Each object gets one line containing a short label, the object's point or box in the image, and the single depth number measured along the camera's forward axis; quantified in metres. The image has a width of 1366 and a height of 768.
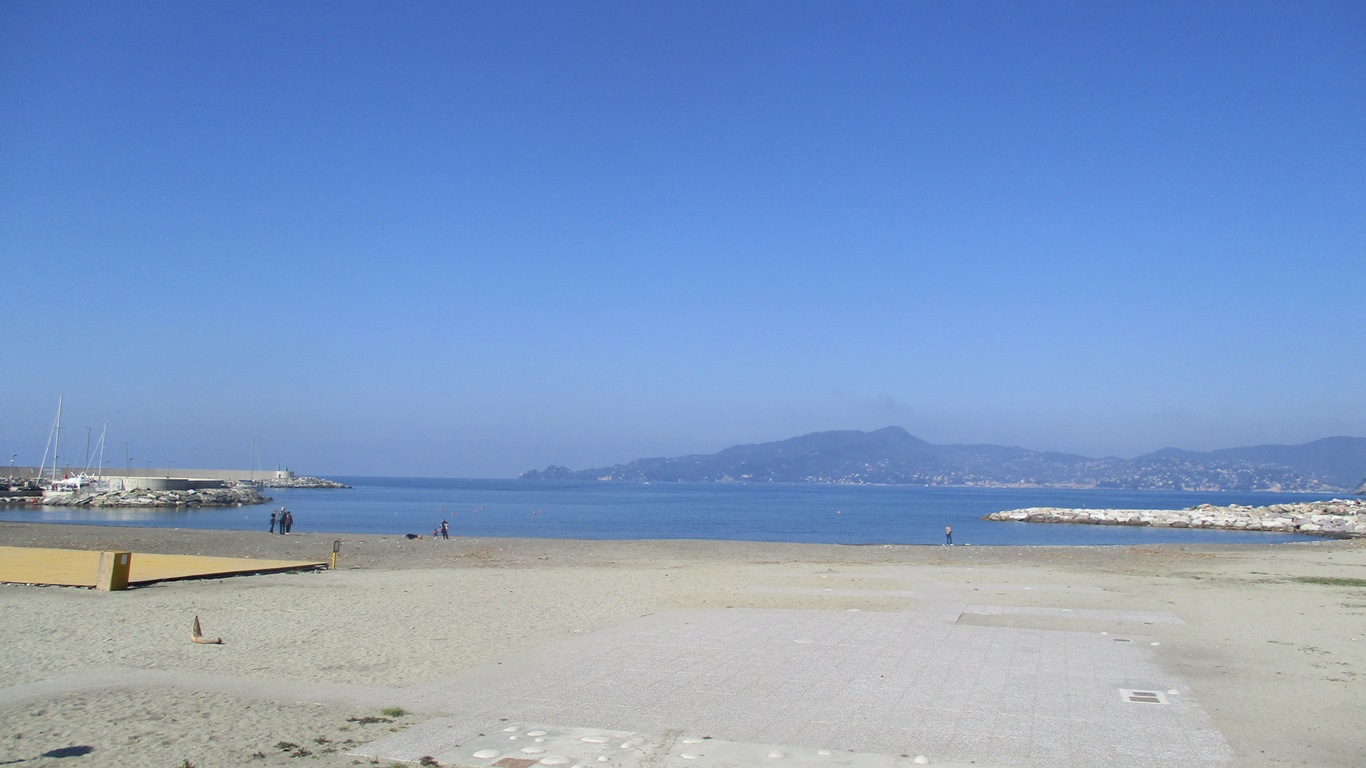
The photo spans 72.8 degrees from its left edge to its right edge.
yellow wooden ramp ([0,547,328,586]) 19.08
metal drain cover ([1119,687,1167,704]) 9.88
